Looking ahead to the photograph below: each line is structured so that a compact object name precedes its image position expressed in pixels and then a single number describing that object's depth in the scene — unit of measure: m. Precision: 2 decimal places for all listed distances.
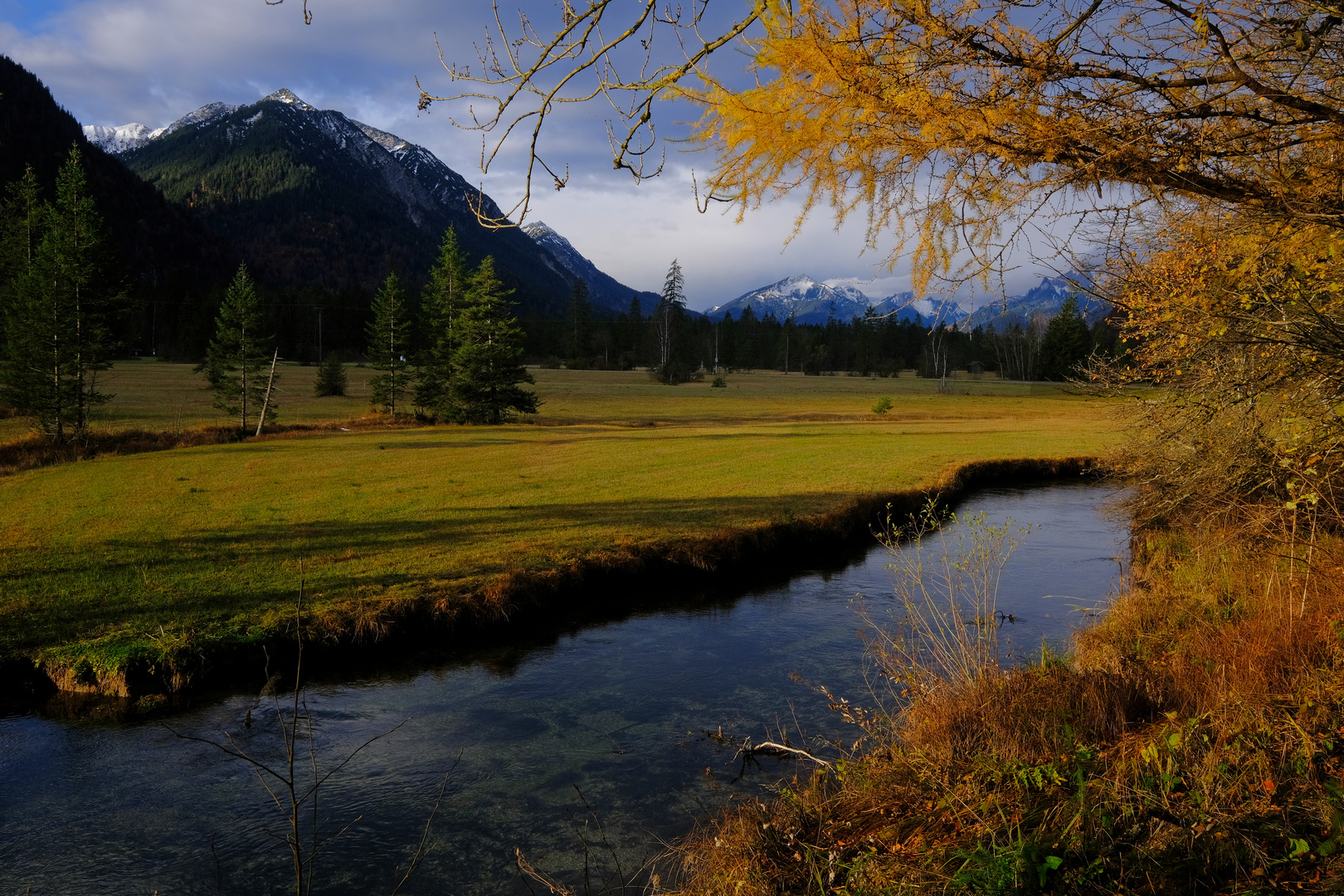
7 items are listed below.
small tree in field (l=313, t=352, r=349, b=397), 59.31
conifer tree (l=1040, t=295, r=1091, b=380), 75.44
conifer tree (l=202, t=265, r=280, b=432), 37.16
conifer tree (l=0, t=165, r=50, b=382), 34.34
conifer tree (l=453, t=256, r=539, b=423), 42.47
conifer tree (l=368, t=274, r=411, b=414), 49.28
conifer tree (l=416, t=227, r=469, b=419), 46.16
